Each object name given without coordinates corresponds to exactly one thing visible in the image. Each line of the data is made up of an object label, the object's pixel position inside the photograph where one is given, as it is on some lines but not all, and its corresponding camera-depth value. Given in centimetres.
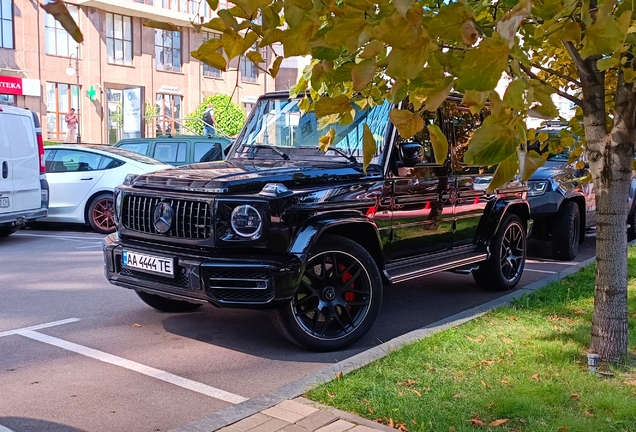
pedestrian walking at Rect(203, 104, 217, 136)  1945
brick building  3272
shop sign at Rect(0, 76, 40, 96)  3130
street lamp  3402
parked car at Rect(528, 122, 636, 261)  931
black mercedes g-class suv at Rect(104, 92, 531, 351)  482
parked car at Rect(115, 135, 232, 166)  1347
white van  1047
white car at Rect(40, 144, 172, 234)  1217
